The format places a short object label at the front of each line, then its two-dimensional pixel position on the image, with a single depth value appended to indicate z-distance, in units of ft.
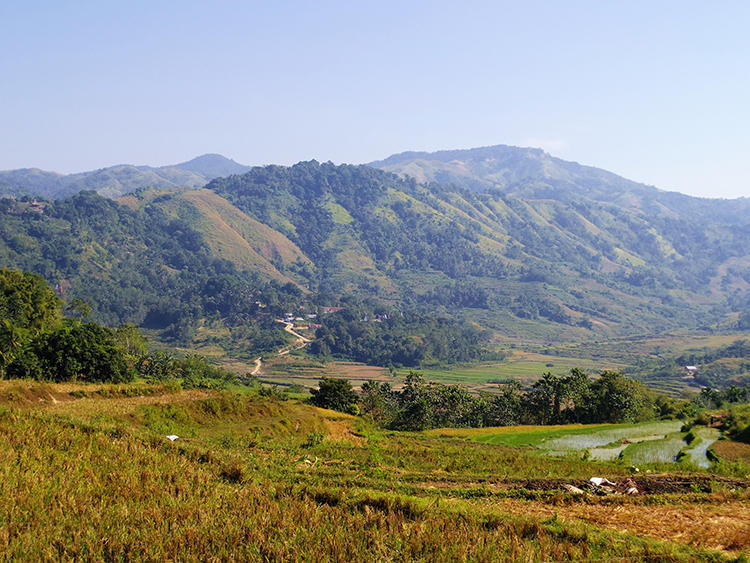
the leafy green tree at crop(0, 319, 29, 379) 135.74
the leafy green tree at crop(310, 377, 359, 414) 181.06
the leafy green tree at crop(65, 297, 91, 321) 265.69
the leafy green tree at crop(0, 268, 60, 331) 203.72
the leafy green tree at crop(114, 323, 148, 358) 275.80
